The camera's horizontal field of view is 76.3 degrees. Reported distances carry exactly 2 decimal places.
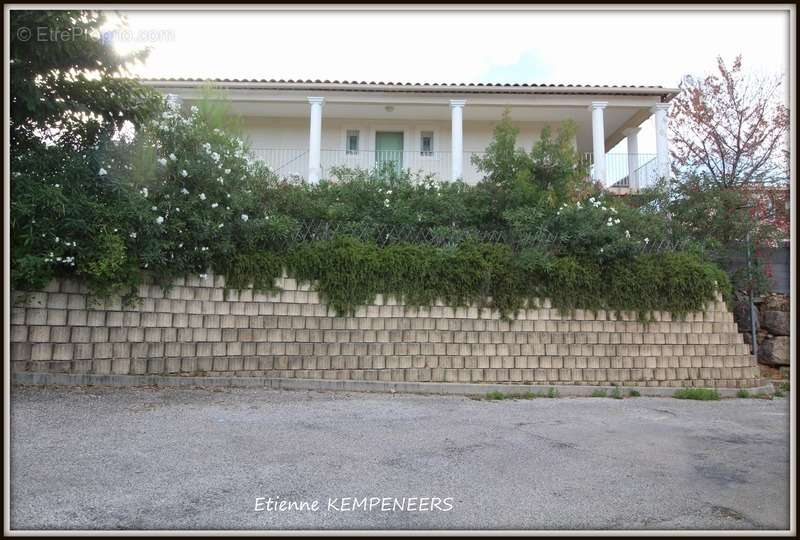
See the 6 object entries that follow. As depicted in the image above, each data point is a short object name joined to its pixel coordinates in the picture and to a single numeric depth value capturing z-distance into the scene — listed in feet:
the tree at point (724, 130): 38.24
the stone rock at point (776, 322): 29.25
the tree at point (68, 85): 13.89
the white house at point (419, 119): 37.86
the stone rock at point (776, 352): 28.86
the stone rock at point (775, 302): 29.71
